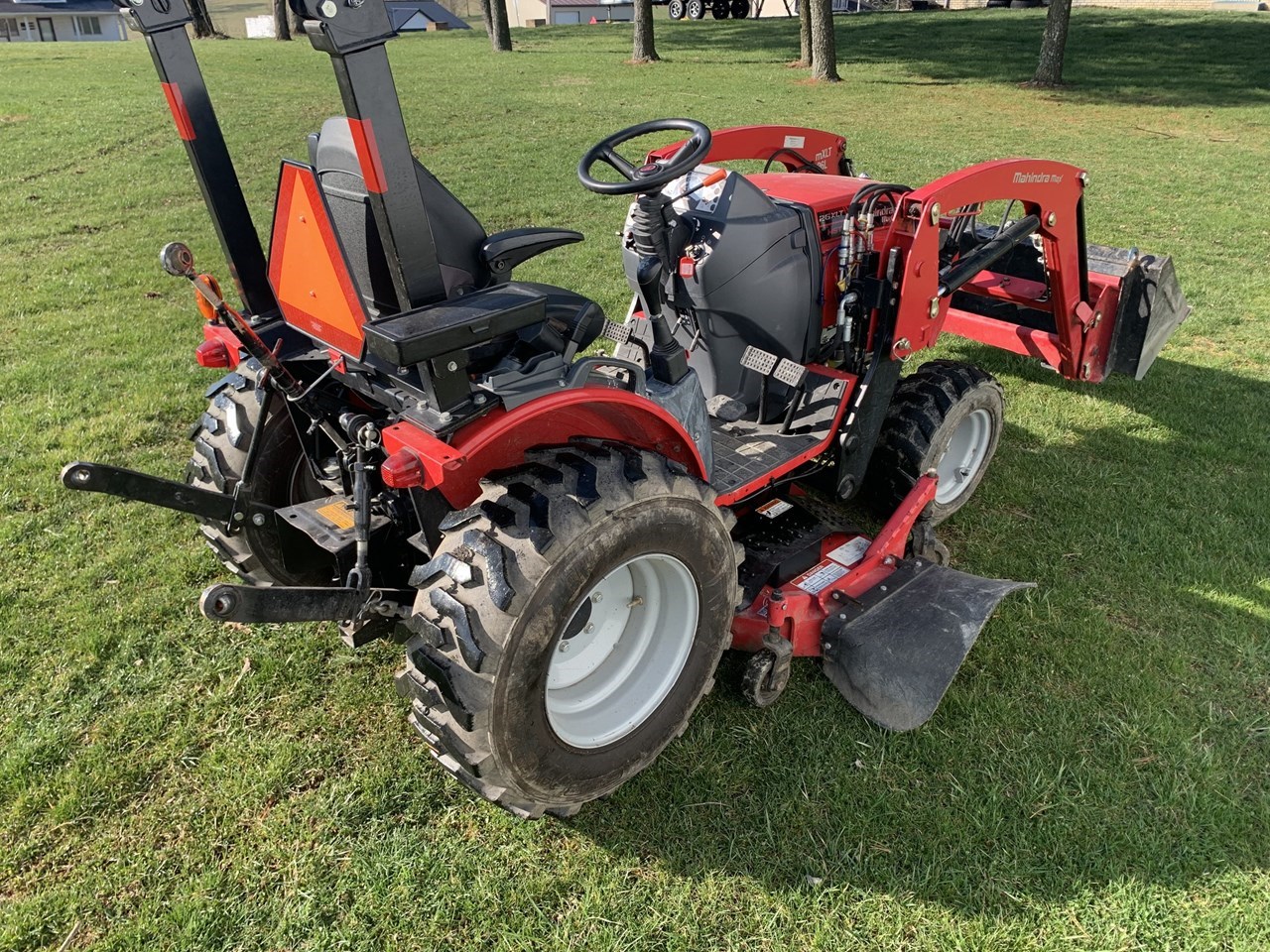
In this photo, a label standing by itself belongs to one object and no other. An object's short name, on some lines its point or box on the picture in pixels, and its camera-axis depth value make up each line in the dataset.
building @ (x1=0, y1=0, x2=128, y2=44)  50.09
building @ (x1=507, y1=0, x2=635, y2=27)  48.16
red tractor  2.18
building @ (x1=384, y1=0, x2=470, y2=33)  45.19
